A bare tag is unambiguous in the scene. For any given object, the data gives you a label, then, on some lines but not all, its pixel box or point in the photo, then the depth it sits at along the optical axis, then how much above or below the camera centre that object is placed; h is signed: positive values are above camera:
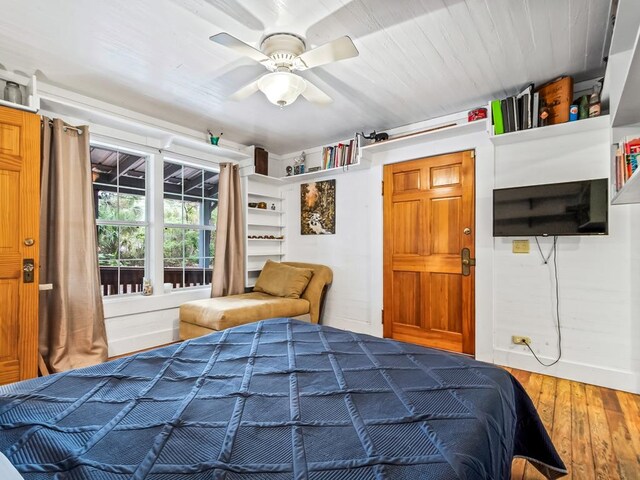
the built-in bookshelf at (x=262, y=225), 4.41 +0.25
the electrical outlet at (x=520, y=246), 2.90 -0.05
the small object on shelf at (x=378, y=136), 3.73 +1.25
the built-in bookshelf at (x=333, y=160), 3.89 +1.07
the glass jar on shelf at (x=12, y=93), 2.41 +1.15
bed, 0.76 -0.54
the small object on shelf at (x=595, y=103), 2.50 +1.10
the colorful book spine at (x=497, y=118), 2.87 +1.12
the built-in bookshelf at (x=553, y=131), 2.52 +0.94
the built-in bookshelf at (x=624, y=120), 1.59 +0.76
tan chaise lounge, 3.12 -0.68
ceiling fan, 1.87 +1.14
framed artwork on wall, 4.32 +0.48
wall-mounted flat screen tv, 2.49 +0.26
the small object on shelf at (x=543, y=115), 2.69 +1.07
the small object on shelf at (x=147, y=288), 3.47 -0.51
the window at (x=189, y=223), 3.82 +0.24
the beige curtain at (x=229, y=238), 3.96 +0.05
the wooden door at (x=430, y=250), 3.24 -0.10
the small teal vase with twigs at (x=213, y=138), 3.88 +1.27
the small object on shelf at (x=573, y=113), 2.57 +1.04
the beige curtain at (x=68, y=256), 2.71 -0.12
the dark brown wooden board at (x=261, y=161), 4.23 +1.11
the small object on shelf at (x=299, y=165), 4.55 +1.12
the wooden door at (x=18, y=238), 2.30 +0.03
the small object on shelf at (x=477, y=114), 3.05 +1.24
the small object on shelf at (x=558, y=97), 2.61 +1.21
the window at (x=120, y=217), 3.31 +0.27
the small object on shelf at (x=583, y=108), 2.57 +1.08
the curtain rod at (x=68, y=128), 2.77 +1.04
